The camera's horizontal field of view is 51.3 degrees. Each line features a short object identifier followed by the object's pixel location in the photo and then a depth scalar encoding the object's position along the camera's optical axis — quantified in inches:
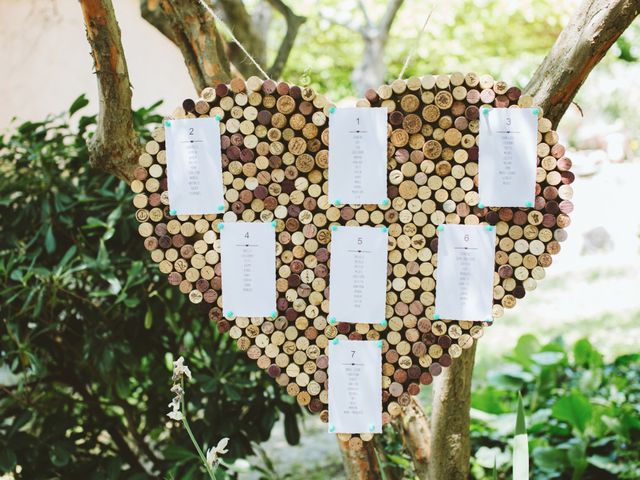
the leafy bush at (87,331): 88.0
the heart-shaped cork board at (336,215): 58.6
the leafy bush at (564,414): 102.7
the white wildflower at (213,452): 52.3
